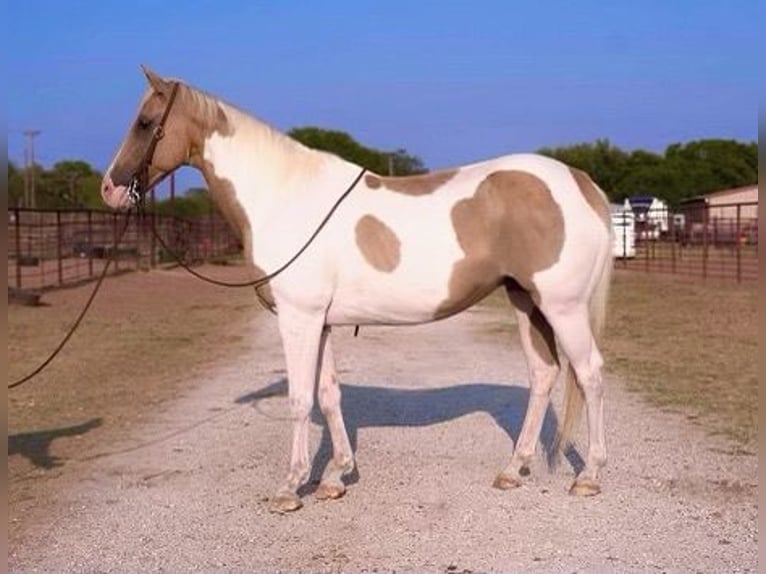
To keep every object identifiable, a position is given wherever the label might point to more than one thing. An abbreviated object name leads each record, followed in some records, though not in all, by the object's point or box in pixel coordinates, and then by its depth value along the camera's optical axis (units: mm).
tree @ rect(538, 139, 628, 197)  67938
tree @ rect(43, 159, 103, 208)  48509
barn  21295
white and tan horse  5547
